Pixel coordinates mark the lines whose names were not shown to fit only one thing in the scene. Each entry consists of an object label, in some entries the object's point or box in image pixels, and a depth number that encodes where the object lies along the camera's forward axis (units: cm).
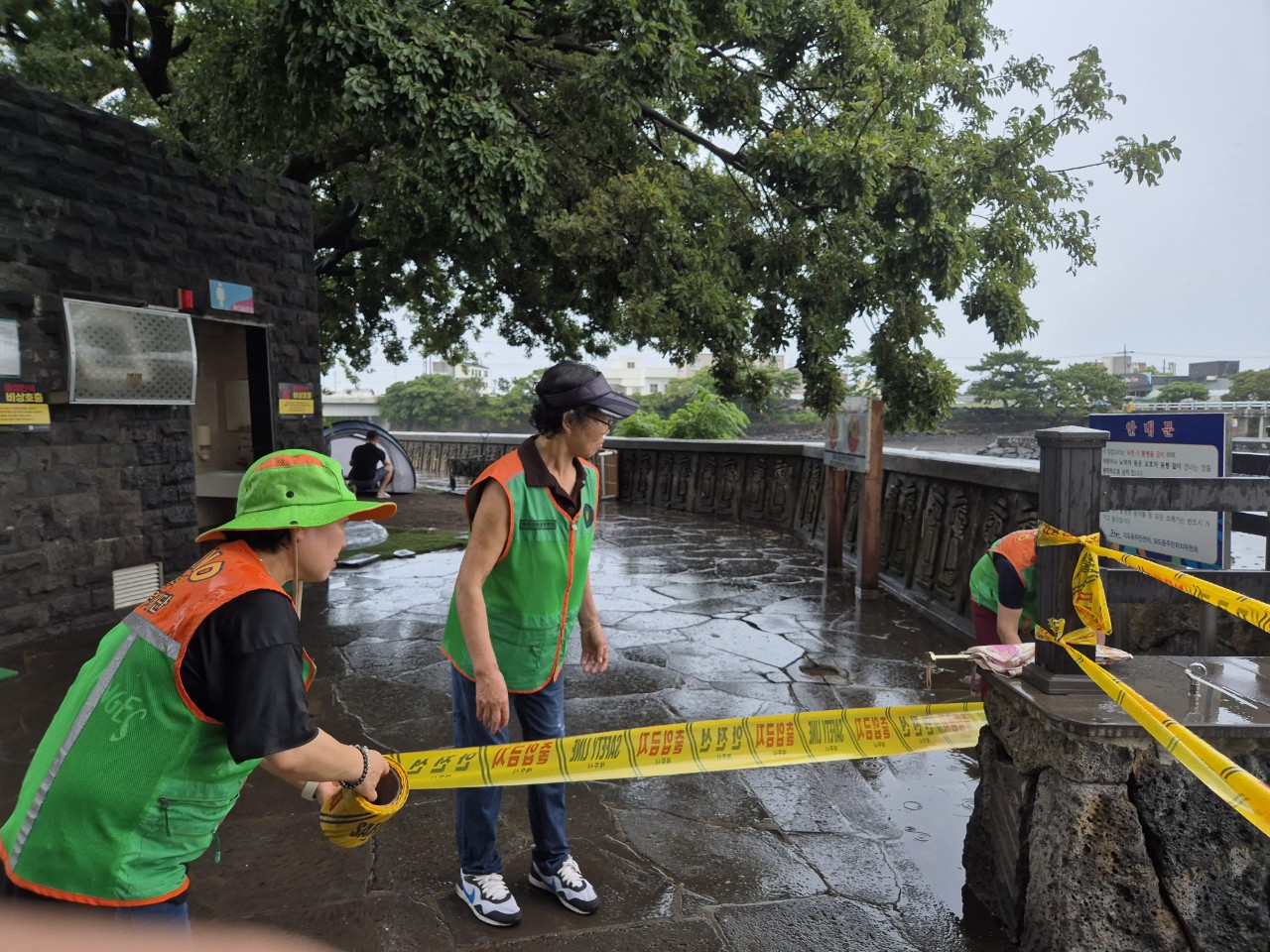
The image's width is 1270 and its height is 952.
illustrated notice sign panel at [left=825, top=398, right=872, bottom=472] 754
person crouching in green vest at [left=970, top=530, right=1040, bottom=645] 348
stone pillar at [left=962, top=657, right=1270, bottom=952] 240
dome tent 1612
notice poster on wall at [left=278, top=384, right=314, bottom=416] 858
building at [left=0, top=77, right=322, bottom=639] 591
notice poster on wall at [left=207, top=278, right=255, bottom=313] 754
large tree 634
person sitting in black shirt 1334
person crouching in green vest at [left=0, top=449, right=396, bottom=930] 154
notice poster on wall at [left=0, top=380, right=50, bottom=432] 580
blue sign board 383
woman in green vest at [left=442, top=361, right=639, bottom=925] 255
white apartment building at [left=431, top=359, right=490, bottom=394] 5046
